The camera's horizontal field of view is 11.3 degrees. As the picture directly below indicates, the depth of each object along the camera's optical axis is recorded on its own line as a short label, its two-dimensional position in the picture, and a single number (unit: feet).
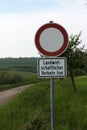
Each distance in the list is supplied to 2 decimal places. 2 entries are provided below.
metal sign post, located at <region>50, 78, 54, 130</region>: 27.61
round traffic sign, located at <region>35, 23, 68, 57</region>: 28.37
